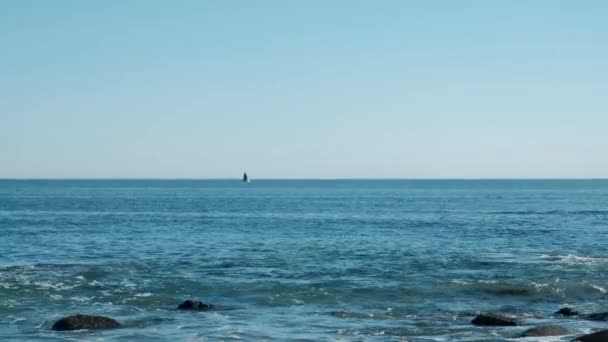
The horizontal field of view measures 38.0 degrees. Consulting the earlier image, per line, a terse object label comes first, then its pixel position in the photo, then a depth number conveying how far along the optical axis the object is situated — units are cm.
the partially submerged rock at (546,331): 2684
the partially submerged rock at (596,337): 2366
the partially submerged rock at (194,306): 3291
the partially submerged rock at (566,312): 3203
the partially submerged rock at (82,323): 2850
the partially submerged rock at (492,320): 2944
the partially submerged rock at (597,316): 3058
